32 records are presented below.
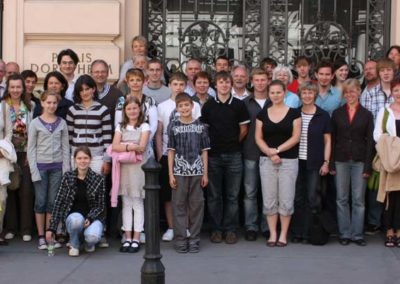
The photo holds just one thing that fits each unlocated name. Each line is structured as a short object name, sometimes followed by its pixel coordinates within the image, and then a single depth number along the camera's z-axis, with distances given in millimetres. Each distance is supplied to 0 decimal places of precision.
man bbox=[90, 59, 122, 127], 9026
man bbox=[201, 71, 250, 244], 8727
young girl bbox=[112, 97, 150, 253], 8469
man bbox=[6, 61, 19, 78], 9469
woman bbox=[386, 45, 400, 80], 9562
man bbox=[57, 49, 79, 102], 9273
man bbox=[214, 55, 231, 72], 9609
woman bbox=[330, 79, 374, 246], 8703
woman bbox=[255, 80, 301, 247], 8586
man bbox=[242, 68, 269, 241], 8883
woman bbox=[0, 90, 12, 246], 8602
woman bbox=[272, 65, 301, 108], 9008
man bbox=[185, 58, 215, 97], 9375
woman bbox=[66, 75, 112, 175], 8625
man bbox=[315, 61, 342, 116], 9062
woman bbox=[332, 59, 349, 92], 9297
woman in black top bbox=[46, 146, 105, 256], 8273
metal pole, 6180
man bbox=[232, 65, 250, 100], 9078
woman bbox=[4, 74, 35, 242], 8750
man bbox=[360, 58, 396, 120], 8961
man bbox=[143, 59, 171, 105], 9070
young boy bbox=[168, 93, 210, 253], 8453
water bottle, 8297
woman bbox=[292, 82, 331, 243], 8719
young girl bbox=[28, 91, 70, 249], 8539
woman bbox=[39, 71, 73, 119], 8844
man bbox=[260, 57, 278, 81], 9672
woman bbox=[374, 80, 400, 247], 8602
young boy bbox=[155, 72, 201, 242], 8797
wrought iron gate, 10742
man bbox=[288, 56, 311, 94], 9422
